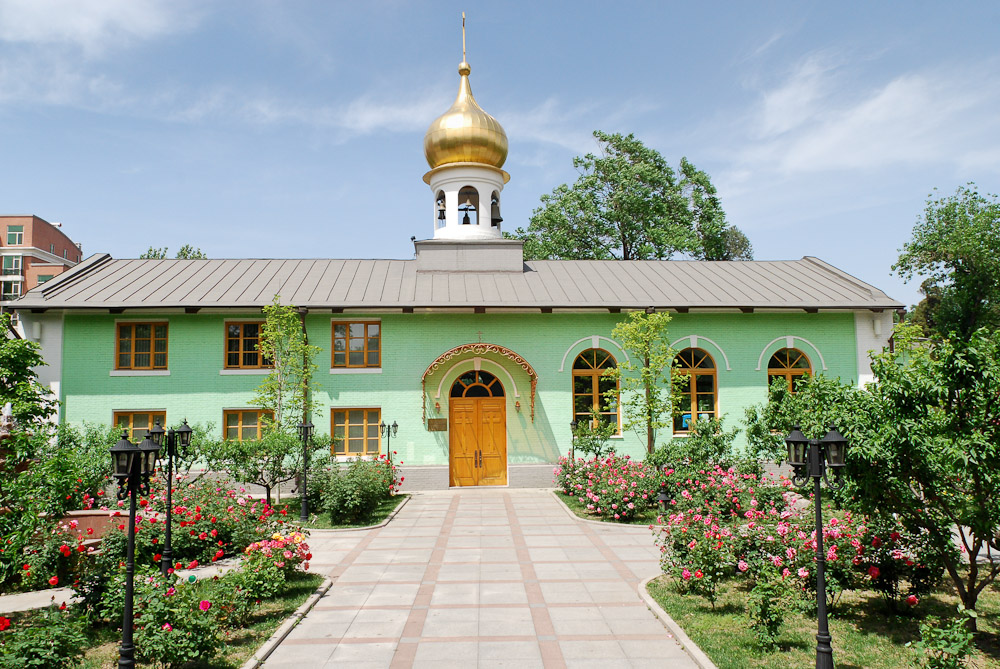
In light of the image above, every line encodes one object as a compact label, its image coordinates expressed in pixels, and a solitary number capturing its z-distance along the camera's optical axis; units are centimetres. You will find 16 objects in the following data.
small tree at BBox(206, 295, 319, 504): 1611
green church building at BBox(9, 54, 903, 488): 1841
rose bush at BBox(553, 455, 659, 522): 1423
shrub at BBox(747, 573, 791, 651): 698
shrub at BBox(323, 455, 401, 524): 1405
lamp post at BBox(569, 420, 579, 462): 1857
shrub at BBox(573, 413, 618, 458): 1822
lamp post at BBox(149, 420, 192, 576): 854
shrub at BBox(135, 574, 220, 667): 624
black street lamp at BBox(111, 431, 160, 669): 595
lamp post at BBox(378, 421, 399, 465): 1862
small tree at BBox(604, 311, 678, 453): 1723
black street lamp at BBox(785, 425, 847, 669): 617
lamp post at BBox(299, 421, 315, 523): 1468
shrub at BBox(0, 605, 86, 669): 538
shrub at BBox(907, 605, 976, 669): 545
